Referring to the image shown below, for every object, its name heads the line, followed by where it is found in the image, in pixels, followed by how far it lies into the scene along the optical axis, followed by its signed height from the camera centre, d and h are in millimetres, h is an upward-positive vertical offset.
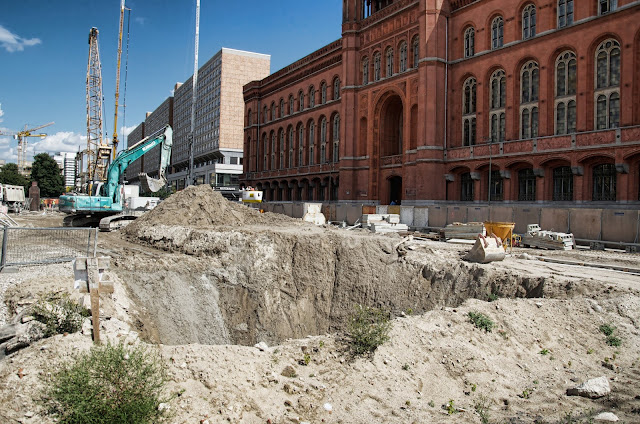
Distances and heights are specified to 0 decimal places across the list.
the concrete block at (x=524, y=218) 23453 +108
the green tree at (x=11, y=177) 88000 +7132
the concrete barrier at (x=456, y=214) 27109 +304
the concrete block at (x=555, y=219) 22172 +57
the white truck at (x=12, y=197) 48138 +1728
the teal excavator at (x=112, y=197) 23125 +909
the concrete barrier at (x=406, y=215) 30766 +215
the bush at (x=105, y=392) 5672 -2432
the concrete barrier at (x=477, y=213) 25927 +370
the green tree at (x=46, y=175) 83125 +7213
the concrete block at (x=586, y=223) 20984 -111
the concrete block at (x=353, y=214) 34062 +257
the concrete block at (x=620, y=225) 19906 -183
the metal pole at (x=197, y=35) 76875 +32314
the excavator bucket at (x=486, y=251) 15703 -1149
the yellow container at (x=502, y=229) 20203 -463
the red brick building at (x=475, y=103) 25625 +8729
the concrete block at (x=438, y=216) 28166 +163
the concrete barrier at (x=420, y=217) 29578 +89
